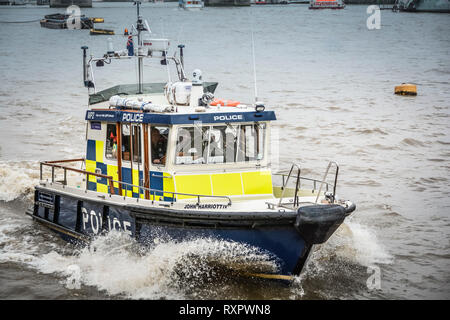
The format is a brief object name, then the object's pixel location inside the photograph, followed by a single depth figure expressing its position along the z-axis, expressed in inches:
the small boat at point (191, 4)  5359.3
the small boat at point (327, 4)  5807.1
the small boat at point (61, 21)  3622.0
